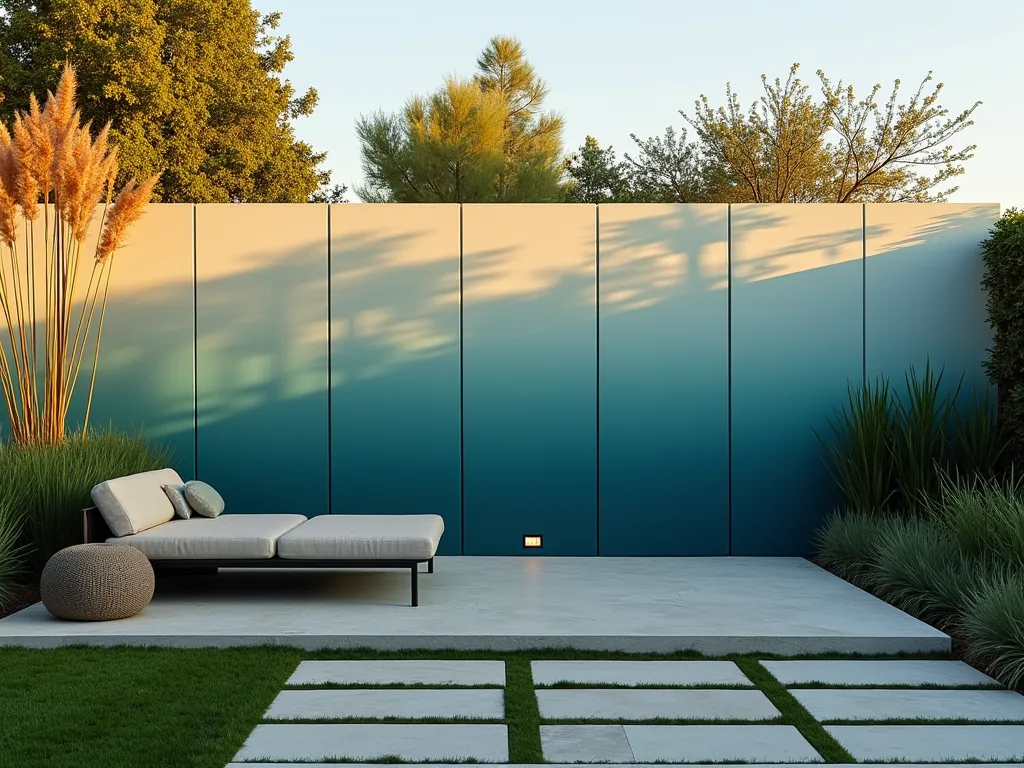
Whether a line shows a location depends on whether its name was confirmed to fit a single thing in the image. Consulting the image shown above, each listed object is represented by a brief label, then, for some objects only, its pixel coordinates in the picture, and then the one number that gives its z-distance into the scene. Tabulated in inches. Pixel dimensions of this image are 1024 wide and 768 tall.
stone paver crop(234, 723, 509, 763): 120.0
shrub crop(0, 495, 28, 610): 202.1
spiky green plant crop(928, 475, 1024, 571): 183.0
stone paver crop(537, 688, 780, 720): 136.1
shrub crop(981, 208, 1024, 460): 245.3
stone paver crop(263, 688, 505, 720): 136.4
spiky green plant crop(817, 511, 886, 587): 230.4
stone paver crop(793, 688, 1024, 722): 135.8
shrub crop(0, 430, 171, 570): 221.1
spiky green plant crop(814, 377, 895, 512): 250.8
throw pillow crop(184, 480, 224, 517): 229.0
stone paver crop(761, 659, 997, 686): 153.3
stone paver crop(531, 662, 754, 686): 153.3
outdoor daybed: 200.7
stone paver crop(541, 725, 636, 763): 119.5
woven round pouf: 183.5
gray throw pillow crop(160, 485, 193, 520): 226.8
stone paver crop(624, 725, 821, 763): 119.6
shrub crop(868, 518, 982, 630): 187.3
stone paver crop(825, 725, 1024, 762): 119.3
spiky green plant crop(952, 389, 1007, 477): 249.6
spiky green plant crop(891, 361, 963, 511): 248.4
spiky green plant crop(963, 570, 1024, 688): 151.2
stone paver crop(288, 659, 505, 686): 153.0
